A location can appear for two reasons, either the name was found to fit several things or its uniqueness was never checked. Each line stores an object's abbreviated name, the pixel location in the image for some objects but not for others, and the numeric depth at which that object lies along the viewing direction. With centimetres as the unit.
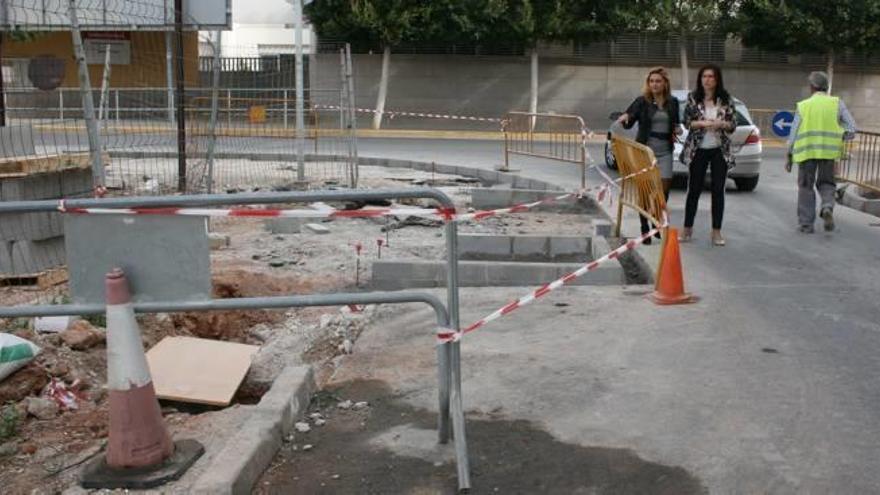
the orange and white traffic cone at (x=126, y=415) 401
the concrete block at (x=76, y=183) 966
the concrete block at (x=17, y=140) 1045
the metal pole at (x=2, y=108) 1060
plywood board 544
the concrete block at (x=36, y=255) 859
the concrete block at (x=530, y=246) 952
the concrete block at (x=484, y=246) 955
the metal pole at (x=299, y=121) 1488
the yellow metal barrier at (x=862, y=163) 1328
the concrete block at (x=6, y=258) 839
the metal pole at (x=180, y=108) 1260
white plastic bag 530
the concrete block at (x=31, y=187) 891
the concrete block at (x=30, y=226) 851
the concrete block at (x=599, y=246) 891
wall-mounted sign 2841
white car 1434
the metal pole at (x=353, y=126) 1402
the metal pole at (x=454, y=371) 410
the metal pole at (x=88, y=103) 917
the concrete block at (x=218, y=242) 1030
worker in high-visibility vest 1014
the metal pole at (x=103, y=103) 1595
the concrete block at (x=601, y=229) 1029
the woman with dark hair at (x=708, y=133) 886
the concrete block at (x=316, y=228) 1116
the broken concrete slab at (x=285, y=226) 1108
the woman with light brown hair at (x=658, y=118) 909
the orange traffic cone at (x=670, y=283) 702
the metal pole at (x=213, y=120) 1254
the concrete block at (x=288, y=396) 466
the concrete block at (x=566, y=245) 949
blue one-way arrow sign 1748
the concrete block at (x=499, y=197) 1305
